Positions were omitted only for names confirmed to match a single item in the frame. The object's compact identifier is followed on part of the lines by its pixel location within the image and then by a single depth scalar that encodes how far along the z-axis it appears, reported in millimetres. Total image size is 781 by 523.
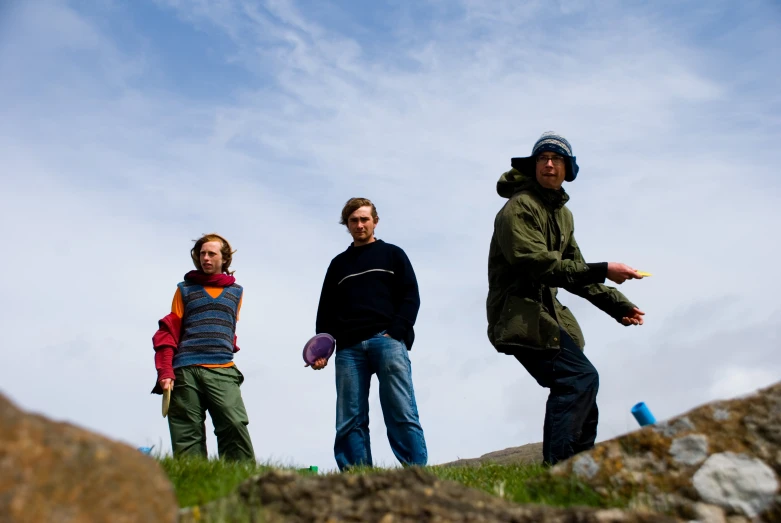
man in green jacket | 6223
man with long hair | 7848
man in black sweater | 7297
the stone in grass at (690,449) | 4367
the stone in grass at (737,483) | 4129
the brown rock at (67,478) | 2594
